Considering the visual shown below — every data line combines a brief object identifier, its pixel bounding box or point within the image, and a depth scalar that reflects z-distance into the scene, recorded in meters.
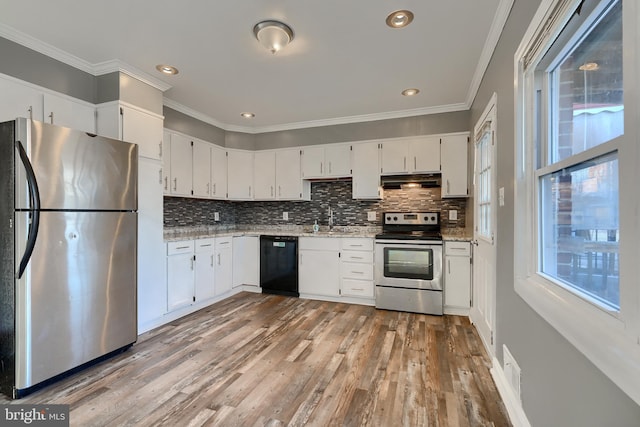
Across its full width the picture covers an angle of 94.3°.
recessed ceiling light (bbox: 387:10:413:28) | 1.94
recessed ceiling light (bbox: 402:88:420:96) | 3.19
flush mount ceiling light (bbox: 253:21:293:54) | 2.05
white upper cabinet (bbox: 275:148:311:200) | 4.35
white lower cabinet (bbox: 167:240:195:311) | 3.16
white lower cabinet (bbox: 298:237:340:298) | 3.93
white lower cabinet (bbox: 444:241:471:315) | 3.33
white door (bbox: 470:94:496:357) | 2.22
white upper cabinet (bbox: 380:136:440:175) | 3.73
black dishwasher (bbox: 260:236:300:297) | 4.09
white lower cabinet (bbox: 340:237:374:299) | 3.79
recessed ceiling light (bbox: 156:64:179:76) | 2.67
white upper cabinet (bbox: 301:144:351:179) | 4.11
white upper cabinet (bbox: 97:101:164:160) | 2.65
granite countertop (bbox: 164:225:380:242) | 3.85
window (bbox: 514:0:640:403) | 0.78
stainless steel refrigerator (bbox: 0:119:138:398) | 1.87
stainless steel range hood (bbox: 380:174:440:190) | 3.73
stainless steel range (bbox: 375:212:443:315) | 3.40
